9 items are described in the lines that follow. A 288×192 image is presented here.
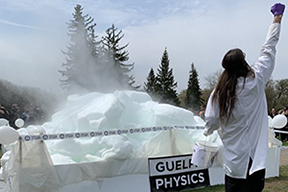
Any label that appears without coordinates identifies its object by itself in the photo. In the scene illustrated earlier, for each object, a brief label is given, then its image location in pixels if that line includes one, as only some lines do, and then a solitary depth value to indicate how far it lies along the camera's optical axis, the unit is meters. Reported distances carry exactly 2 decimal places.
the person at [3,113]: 9.14
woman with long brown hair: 1.99
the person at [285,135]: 11.24
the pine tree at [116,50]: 28.16
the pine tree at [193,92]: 40.78
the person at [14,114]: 9.88
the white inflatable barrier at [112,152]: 3.76
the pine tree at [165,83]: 37.41
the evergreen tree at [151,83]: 37.62
